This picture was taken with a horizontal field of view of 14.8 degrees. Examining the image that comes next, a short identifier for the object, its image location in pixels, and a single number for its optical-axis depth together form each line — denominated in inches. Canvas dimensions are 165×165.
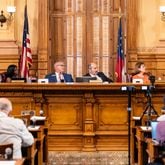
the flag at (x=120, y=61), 565.8
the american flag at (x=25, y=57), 560.6
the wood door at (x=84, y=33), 620.3
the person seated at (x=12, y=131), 279.8
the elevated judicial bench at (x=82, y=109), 456.8
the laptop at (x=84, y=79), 481.2
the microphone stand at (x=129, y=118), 389.8
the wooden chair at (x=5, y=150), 247.2
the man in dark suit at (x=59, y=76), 506.8
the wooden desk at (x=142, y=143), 351.7
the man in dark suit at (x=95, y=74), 513.9
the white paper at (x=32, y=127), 356.7
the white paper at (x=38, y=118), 382.3
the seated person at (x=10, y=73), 514.6
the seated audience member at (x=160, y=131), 267.5
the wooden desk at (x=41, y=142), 355.7
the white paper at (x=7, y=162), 233.0
